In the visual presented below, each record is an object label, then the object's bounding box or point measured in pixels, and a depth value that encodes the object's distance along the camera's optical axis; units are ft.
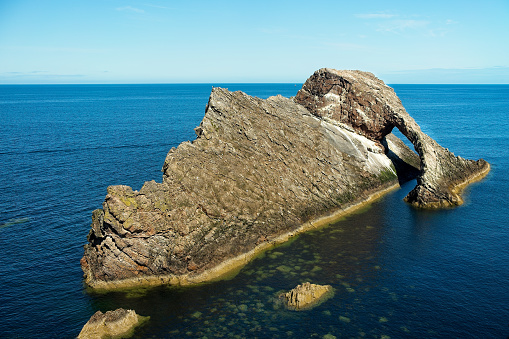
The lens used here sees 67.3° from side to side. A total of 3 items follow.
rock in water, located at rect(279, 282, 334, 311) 118.52
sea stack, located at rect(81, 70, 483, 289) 137.59
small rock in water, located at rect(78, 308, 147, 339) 108.37
